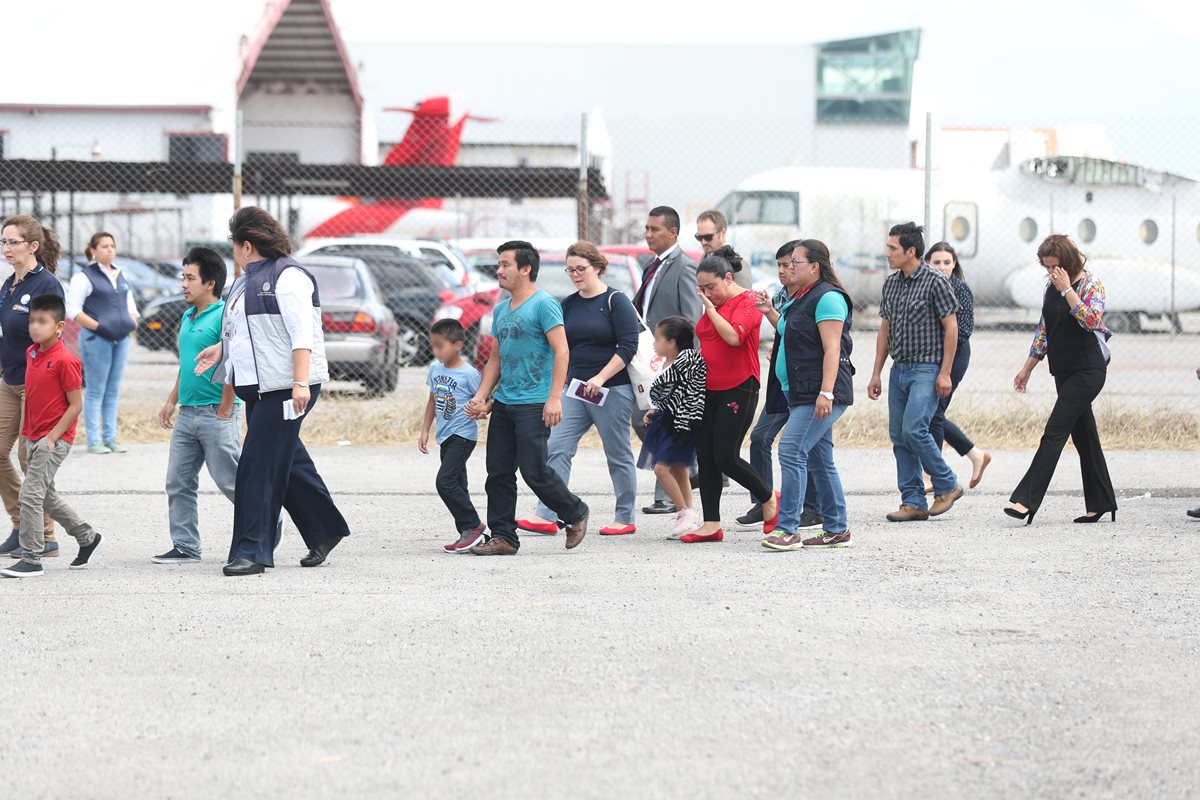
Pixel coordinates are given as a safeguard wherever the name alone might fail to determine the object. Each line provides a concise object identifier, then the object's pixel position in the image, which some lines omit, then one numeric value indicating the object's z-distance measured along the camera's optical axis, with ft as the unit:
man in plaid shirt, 62.13
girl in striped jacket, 59.00
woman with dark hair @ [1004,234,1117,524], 61.62
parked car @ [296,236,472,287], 154.61
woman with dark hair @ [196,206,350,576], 50.55
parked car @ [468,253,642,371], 122.89
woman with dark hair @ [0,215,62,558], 54.90
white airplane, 193.57
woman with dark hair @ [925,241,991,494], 67.41
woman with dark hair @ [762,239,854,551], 56.18
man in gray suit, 66.03
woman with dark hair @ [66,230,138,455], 82.28
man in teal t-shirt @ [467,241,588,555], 55.67
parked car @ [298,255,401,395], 108.78
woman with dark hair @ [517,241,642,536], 58.95
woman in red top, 58.39
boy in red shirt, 51.01
